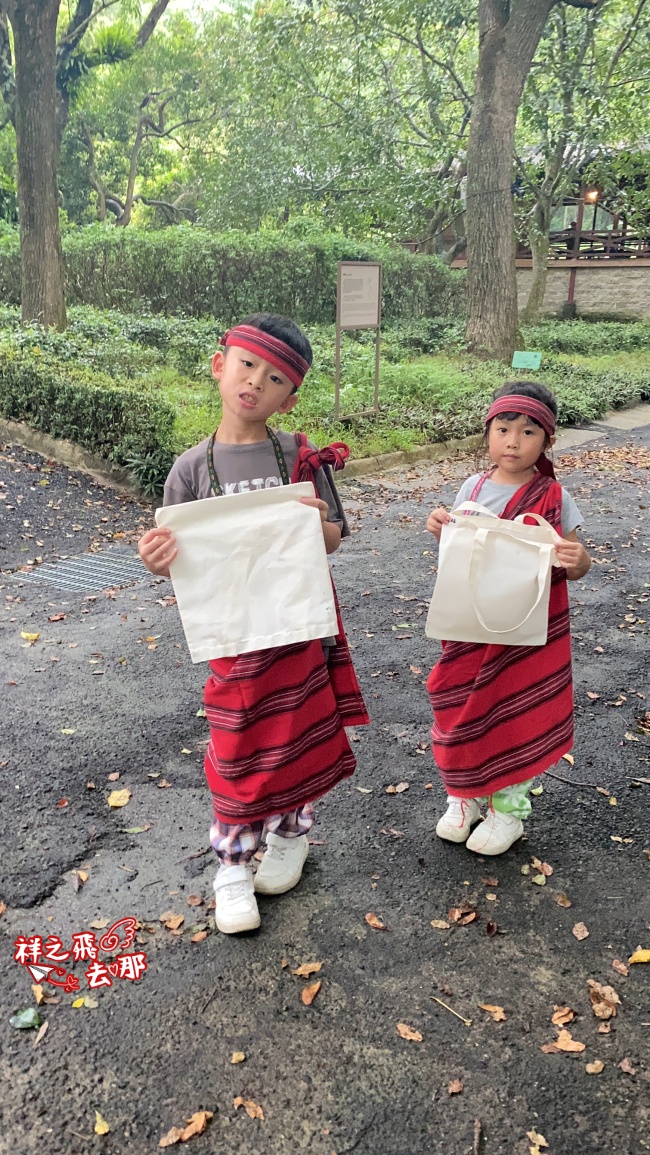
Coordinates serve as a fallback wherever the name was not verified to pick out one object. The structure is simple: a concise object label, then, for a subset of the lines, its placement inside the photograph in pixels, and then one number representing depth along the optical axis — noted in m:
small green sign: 8.23
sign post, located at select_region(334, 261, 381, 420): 9.60
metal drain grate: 5.74
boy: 2.34
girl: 2.61
